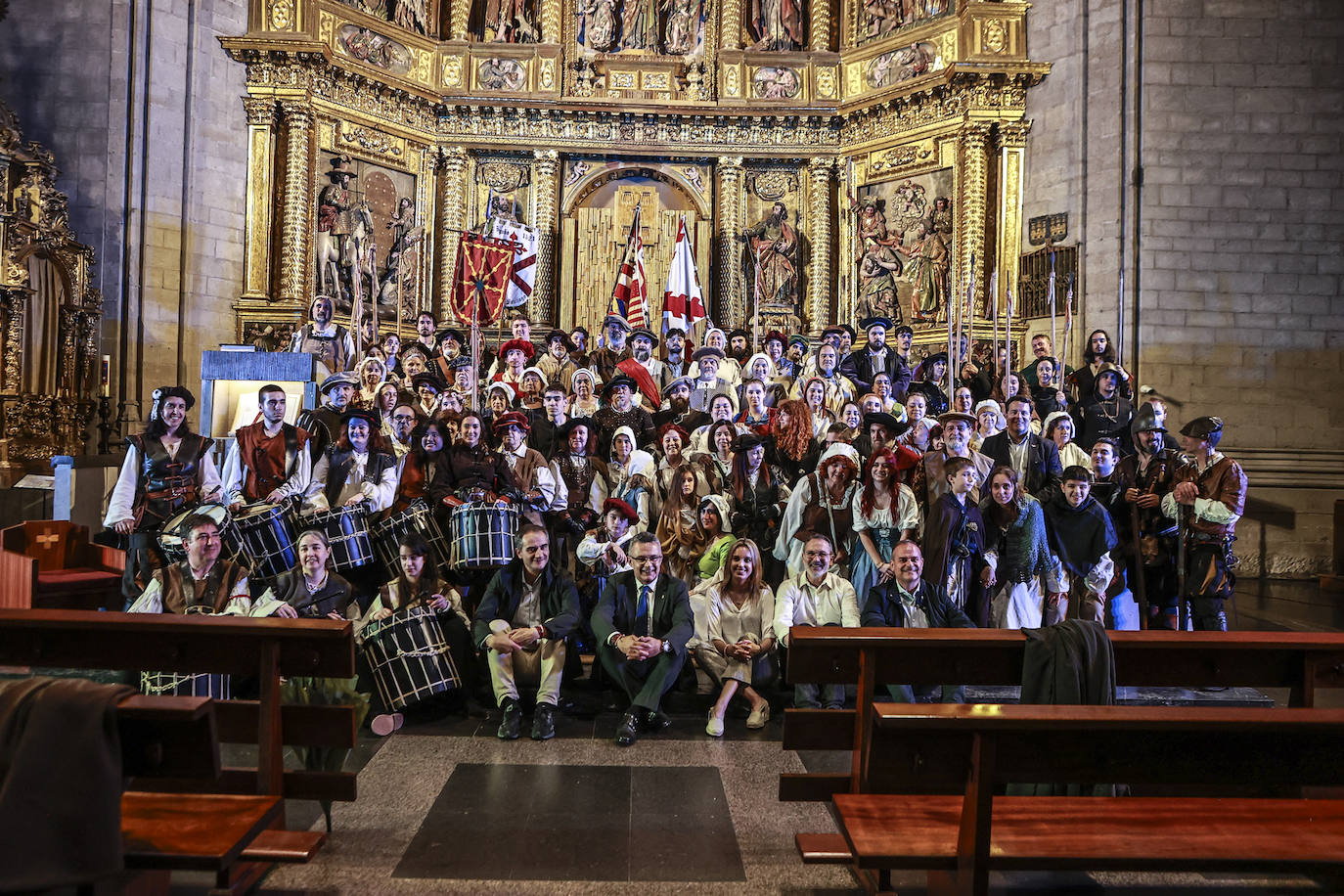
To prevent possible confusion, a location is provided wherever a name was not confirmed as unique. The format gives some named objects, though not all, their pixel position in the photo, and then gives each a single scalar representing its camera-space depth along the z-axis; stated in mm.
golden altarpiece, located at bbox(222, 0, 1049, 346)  13562
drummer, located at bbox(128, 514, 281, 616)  5250
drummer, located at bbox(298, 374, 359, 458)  6648
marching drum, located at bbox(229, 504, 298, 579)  5660
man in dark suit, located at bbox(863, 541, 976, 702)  5402
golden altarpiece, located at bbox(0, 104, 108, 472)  9695
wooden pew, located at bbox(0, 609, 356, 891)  3168
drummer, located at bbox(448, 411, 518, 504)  6266
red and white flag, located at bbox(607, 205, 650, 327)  12930
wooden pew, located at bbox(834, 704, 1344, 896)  2414
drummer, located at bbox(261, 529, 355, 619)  5344
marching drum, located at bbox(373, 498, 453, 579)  5977
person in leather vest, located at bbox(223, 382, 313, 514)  6379
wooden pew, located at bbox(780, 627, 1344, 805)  3369
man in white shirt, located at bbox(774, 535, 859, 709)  5594
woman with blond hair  5363
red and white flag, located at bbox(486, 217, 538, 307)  11469
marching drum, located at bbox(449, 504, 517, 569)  5652
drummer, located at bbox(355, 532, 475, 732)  5512
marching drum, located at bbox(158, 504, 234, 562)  5438
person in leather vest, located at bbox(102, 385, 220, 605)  6246
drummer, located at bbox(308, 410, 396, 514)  6289
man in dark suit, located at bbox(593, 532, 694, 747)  5219
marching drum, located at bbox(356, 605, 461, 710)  5156
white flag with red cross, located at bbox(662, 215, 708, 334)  13508
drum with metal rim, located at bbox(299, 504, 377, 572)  5766
